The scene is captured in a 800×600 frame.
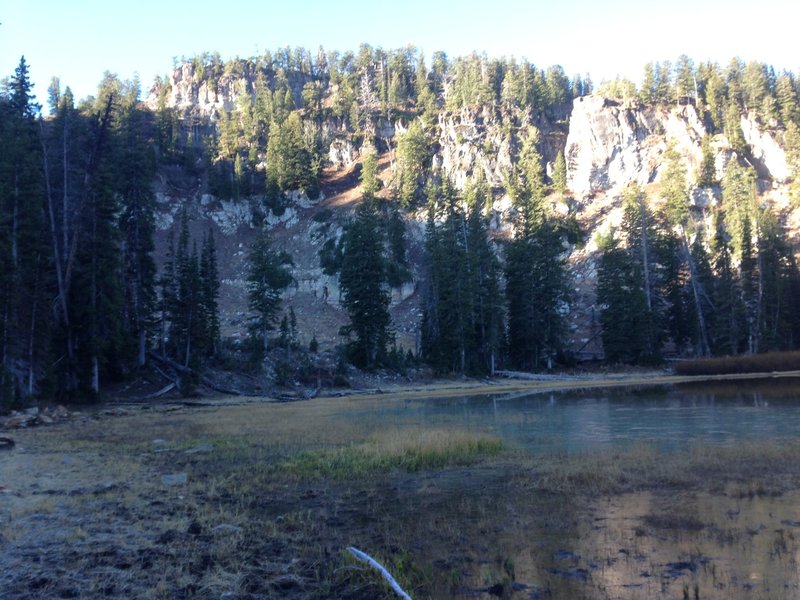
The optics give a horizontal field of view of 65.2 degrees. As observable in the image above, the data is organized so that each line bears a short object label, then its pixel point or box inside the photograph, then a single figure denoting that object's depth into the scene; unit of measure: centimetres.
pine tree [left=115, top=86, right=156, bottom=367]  4402
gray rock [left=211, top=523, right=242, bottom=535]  881
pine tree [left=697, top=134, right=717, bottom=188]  10112
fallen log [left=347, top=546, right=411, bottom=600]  604
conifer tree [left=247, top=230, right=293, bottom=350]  5819
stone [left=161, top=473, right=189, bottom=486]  1266
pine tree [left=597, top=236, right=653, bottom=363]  6000
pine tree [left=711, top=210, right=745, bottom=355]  6062
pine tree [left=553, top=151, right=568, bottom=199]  11106
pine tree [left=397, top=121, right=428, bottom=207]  11056
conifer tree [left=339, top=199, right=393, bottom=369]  5653
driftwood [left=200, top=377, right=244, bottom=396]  4306
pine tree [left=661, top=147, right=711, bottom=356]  6488
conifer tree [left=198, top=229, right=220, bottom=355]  4975
